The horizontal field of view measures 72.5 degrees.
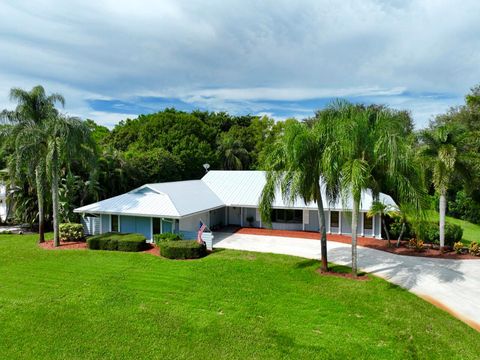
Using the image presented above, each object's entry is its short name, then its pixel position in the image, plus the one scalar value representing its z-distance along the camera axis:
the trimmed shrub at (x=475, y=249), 17.67
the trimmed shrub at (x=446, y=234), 19.31
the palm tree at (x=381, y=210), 18.75
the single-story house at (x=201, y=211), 20.36
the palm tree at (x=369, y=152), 12.16
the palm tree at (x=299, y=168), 12.92
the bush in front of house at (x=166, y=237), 18.95
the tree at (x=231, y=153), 45.78
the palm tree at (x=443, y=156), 17.04
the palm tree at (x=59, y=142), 18.41
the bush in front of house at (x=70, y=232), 20.47
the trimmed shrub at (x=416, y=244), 18.62
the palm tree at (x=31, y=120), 18.38
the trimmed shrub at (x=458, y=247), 18.03
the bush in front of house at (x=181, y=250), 16.70
